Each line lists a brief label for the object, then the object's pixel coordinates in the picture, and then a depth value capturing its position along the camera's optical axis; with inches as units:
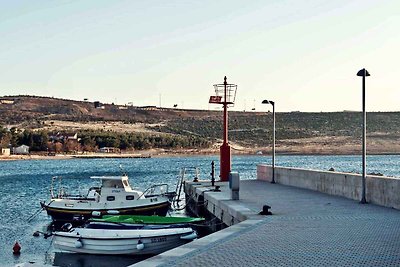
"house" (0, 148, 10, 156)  6289.4
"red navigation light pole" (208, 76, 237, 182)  1603.1
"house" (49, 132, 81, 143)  6653.5
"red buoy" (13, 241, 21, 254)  1080.2
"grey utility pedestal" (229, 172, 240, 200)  1064.8
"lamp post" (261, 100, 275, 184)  1458.4
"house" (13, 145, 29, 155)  6422.2
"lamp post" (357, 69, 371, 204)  968.3
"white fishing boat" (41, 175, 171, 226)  1323.8
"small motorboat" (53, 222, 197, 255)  922.7
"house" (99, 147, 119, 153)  6806.1
